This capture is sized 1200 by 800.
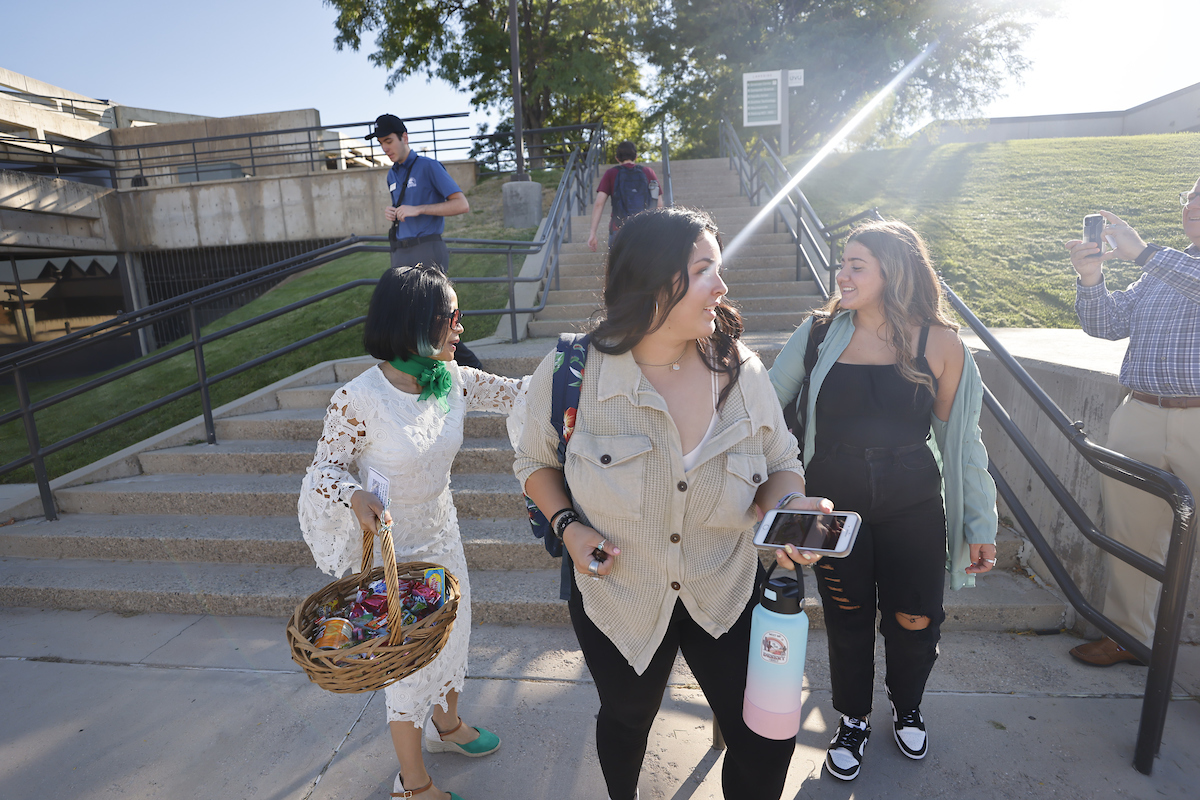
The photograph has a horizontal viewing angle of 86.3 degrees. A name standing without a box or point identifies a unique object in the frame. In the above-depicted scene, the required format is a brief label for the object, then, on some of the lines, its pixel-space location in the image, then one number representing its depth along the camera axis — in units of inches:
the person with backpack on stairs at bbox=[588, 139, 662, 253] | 235.5
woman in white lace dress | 78.9
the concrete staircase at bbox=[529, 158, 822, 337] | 268.9
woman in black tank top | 85.5
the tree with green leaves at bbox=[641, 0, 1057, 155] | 699.4
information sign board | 510.0
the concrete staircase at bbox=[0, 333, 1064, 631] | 131.7
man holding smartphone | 98.9
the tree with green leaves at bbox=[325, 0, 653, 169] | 674.8
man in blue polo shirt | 166.1
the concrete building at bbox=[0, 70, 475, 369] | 561.6
